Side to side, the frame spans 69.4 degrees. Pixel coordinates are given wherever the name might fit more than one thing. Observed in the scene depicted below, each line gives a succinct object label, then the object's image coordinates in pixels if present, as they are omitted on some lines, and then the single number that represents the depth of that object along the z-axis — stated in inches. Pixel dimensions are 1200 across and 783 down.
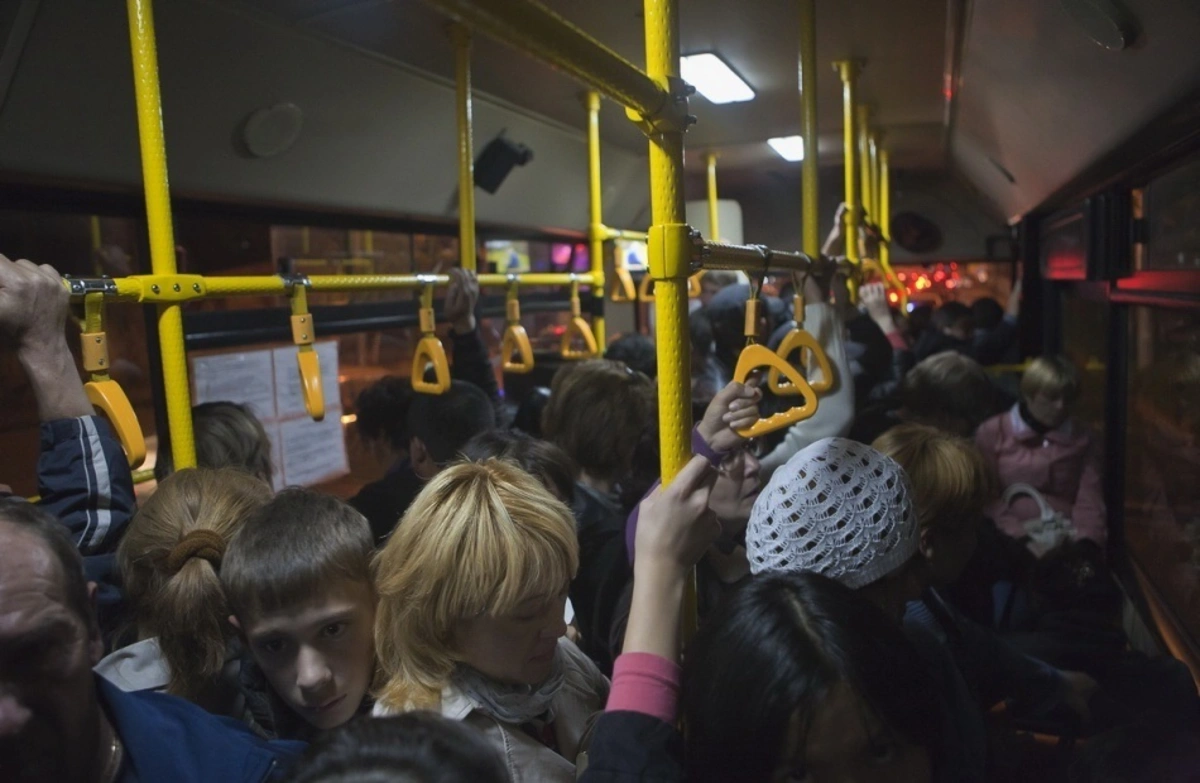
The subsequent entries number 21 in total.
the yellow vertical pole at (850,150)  127.4
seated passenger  124.0
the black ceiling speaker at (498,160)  143.0
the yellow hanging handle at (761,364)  57.7
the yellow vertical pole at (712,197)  177.9
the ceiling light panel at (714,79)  124.6
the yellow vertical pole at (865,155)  165.2
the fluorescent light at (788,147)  191.0
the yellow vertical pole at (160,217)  57.9
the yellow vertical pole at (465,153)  102.0
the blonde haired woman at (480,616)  44.8
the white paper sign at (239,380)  106.3
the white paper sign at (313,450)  119.8
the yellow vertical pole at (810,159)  94.3
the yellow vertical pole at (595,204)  135.7
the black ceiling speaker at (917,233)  323.9
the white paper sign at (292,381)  116.5
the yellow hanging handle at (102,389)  54.7
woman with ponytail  50.7
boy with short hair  48.3
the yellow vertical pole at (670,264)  44.6
